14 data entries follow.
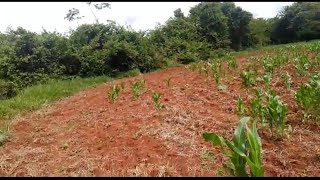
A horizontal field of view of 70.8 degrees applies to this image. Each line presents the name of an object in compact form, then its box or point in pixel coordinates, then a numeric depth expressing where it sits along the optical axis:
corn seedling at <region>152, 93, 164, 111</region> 3.33
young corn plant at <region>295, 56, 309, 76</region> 4.60
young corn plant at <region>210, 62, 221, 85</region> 4.56
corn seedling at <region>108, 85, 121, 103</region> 4.12
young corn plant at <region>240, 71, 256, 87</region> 4.15
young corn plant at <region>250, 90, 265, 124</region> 2.71
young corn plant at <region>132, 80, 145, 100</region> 4.22
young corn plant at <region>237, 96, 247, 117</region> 3.00
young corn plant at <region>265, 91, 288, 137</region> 2.58
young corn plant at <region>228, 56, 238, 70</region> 5.81
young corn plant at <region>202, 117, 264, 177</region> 1.57
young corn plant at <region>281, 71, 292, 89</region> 3.97
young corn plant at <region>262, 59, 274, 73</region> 4.75
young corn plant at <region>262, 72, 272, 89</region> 3.89
